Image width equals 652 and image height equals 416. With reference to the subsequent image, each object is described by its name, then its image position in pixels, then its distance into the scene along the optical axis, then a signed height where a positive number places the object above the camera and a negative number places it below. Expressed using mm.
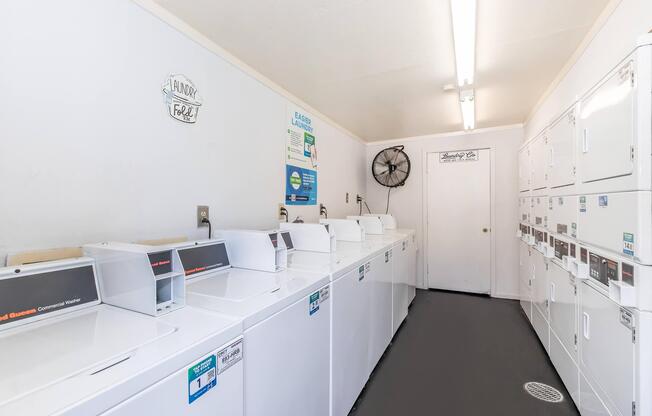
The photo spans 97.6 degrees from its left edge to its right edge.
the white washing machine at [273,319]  1003 -450
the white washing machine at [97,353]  582 -367
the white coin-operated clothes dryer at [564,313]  1820 -759
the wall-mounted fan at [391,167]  4590 +654
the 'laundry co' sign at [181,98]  1640 +661
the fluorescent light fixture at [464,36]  1484 +1045
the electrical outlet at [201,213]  1809 -35
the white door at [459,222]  4227 -233
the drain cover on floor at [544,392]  2012 -1356
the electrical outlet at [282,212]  2594 -41
